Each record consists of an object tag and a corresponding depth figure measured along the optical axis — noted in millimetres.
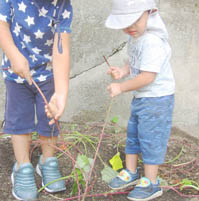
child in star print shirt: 1419
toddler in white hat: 1440
